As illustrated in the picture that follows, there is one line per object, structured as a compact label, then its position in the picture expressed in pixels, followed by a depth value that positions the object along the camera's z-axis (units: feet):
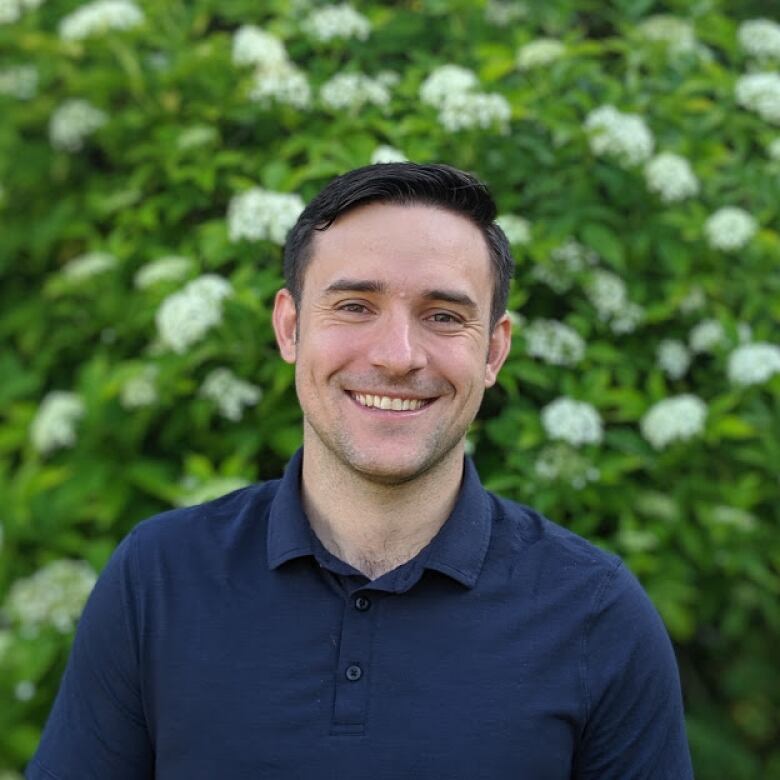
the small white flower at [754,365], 10.69
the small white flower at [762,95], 11.65
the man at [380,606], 5.57
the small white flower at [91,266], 11.28
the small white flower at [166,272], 10.69
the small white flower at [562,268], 10.82
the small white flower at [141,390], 10.63
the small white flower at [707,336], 11.05
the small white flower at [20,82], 12.80
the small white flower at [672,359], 11.16
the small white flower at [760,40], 12.39
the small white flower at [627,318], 10.94
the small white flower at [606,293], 10.85
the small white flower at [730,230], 10.98
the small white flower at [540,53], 11.24
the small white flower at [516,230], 10.44
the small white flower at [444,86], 10.65
